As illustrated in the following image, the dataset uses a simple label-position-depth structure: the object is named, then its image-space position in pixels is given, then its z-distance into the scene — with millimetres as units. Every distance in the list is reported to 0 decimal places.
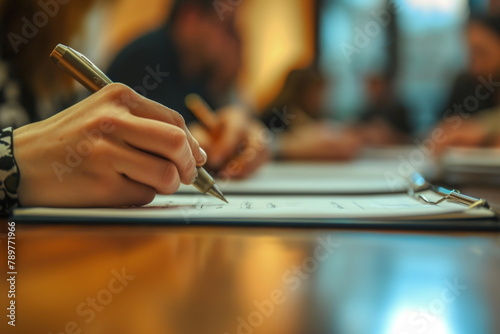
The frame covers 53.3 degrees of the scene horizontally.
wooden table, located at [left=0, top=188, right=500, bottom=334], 184
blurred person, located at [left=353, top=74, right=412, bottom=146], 3545
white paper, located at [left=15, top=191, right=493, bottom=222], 380
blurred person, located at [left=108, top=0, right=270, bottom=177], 1701
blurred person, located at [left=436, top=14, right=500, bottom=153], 1302
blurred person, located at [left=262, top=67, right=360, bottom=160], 1446
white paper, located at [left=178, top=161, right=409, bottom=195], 578
